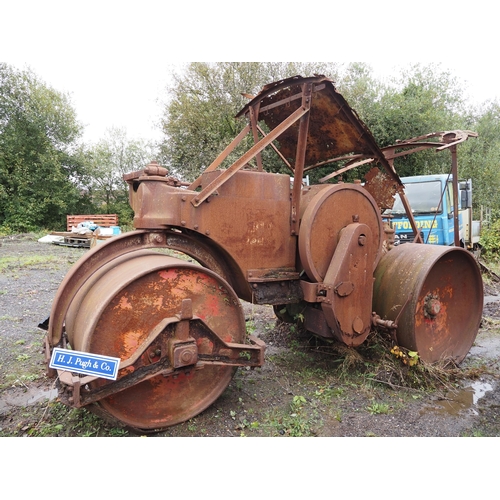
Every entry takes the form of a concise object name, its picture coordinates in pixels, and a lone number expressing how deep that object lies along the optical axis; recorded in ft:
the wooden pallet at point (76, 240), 46.29
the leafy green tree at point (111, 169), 65.72
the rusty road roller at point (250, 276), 8.24
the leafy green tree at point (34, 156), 58.23
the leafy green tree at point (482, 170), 49.19
